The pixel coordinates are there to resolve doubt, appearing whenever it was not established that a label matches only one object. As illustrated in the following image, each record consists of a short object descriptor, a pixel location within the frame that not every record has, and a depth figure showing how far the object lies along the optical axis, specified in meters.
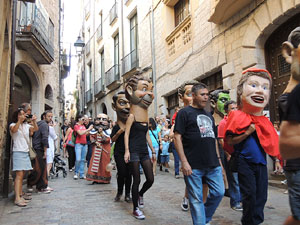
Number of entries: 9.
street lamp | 19.95
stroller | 8.59
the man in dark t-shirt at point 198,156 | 3.20
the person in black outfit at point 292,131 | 1.64
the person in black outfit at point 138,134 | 4.35
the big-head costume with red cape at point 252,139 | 2.93
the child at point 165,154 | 8.97
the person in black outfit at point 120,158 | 5.06
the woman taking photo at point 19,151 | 5.08
